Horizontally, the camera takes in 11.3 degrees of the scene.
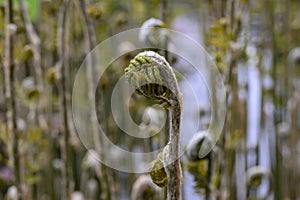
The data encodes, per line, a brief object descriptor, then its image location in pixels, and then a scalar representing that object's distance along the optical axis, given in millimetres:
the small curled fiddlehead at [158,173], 905
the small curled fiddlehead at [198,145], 1107
